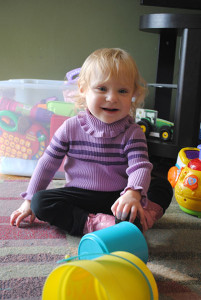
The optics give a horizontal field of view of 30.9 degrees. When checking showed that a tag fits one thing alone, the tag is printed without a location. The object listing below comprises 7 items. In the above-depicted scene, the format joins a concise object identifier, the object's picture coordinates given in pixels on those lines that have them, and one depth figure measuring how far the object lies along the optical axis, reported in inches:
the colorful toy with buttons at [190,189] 42.7
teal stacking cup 27.2
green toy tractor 59.4
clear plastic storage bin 54.4
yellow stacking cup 21.5
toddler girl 36.3
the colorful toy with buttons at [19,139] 55.0
